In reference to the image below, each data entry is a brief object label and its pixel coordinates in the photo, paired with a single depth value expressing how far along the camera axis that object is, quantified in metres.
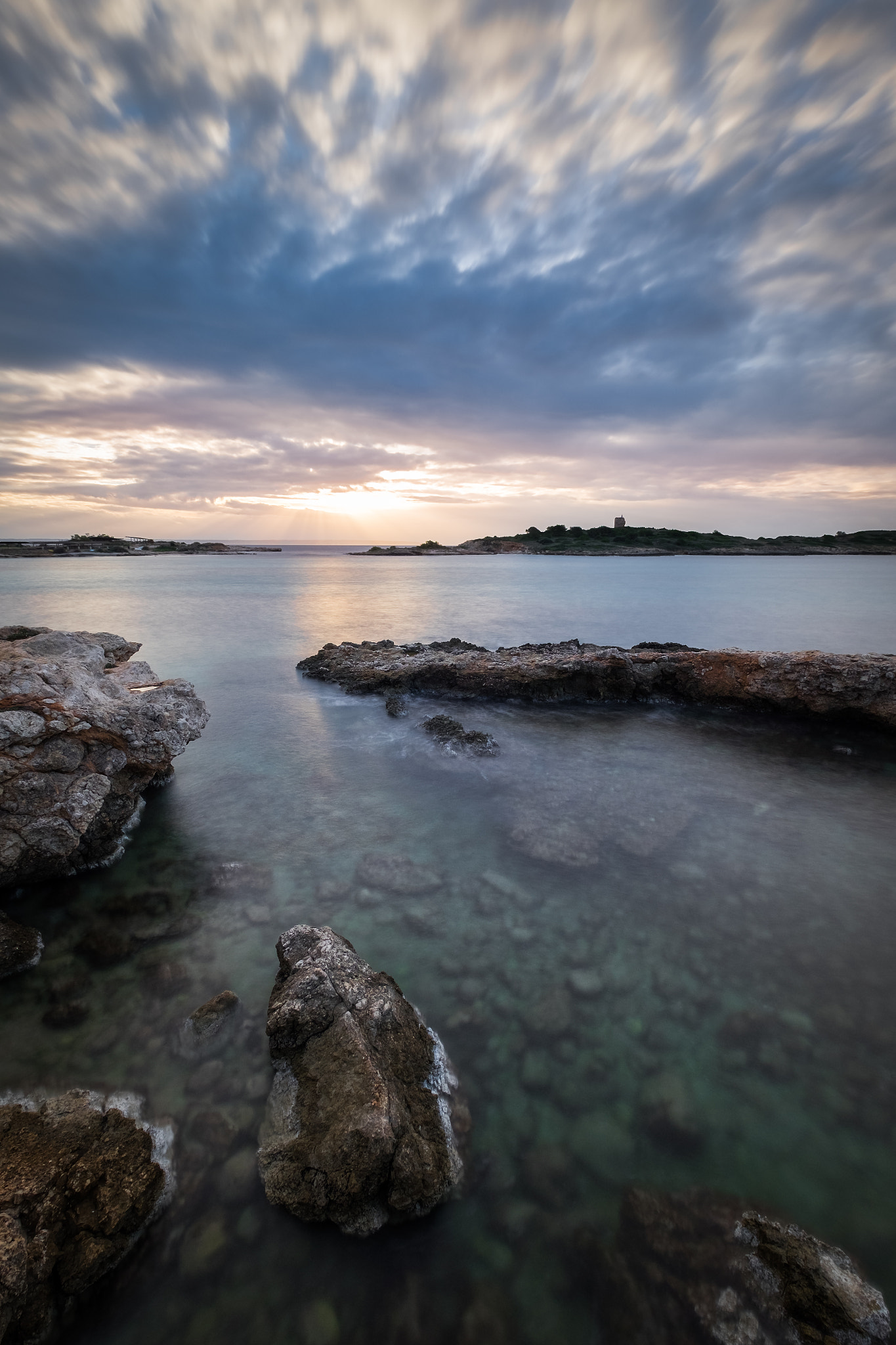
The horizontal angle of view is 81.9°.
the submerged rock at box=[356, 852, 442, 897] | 5.48
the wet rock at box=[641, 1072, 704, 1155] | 3.16
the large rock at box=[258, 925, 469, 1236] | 2.81
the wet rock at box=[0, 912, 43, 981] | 4.25
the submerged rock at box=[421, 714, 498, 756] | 9.04
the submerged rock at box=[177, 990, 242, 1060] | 3.71
